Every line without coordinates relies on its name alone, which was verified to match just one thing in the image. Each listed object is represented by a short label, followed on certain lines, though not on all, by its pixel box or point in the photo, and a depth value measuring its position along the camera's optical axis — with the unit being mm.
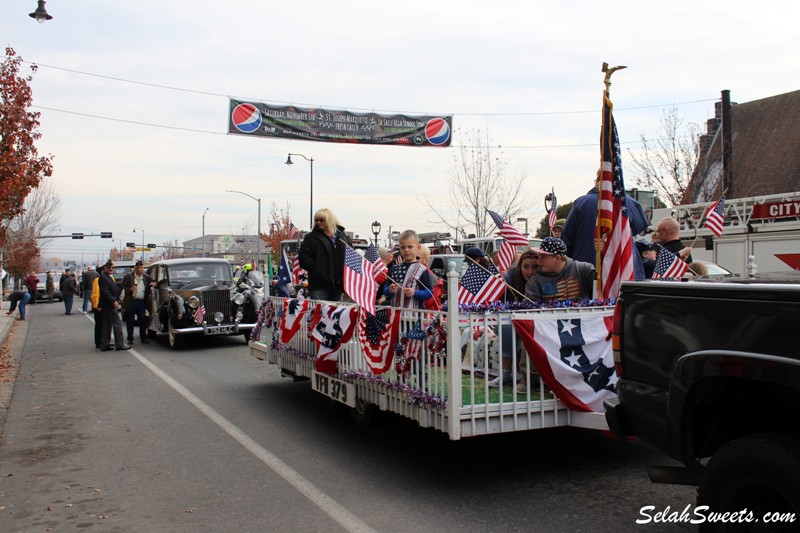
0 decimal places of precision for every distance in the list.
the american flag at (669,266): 6586
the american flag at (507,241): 7324
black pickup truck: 2818
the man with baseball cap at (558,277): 6008
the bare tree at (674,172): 30438
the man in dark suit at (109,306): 14773
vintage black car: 14969
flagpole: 6049
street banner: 22094
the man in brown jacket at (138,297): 16812
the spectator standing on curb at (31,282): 29991
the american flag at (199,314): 14881
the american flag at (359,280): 5984
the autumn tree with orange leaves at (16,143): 12859
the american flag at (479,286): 5770
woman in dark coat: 8430
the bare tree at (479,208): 29297
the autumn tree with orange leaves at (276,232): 66312
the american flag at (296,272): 9508
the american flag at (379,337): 5699
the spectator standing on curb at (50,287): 43400
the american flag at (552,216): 8209
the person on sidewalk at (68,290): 29859
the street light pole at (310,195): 45319
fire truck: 17188
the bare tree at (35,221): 49469
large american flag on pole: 5836
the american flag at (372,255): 7629
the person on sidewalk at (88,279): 26022
